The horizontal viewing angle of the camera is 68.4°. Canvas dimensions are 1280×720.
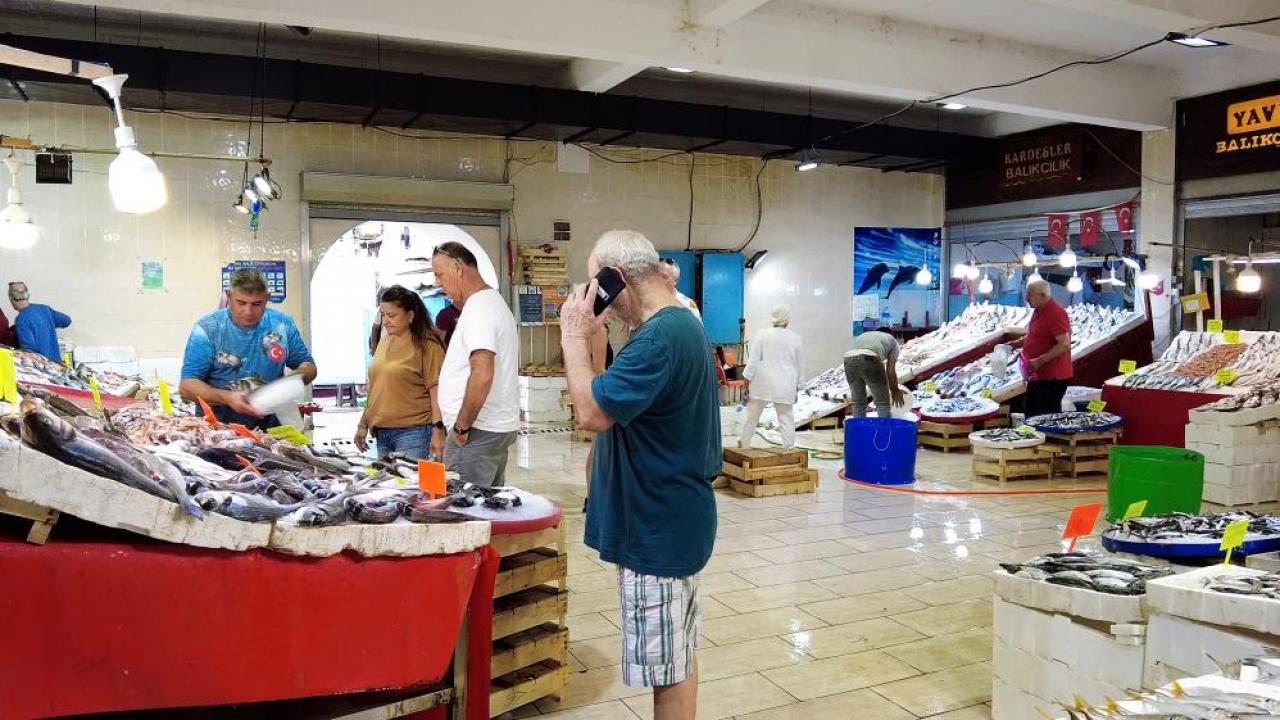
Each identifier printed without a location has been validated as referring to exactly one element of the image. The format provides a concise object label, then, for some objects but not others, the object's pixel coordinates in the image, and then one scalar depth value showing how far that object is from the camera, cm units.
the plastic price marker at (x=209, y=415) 448
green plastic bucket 605
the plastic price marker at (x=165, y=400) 453
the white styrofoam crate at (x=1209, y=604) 294
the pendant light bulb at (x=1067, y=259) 1208
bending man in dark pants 1038
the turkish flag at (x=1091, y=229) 1296
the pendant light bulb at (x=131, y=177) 390
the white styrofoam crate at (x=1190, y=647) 298
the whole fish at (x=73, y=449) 241
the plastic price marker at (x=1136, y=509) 435
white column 1196
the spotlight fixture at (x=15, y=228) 785
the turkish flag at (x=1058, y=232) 1338
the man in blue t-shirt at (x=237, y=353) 517
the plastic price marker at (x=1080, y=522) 409
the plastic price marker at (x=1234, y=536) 364
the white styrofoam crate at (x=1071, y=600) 338
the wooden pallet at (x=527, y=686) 371
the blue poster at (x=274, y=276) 1174
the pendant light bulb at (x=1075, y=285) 1253
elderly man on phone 305
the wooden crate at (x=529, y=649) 374
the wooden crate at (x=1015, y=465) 936
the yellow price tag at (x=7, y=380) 307
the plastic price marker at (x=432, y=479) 346
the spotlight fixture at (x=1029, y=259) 1248
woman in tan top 518
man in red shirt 1018
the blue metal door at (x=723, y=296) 1446
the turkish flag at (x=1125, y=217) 1252
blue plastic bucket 909
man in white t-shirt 467
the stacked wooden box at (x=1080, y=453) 967
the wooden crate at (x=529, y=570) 377
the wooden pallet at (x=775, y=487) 860
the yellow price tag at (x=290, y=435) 477
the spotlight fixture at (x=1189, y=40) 851
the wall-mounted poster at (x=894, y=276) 1594
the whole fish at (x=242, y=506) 269
